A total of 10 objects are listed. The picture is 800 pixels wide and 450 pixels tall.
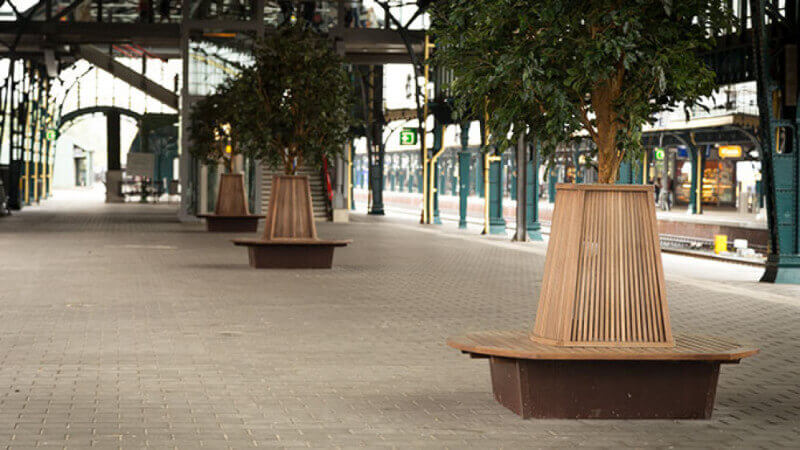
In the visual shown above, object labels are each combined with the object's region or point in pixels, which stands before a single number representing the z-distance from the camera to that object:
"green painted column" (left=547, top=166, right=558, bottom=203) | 69.81
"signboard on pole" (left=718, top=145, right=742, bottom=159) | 59.88
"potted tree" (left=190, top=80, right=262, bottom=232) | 30.73
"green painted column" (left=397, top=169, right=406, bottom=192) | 100.56
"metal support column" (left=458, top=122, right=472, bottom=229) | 36.22
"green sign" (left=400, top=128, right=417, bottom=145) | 41.81
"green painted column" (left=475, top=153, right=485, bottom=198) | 78.06
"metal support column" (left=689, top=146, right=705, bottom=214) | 54.16
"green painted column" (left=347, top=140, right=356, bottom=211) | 48.25
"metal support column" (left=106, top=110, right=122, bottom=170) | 59.88
